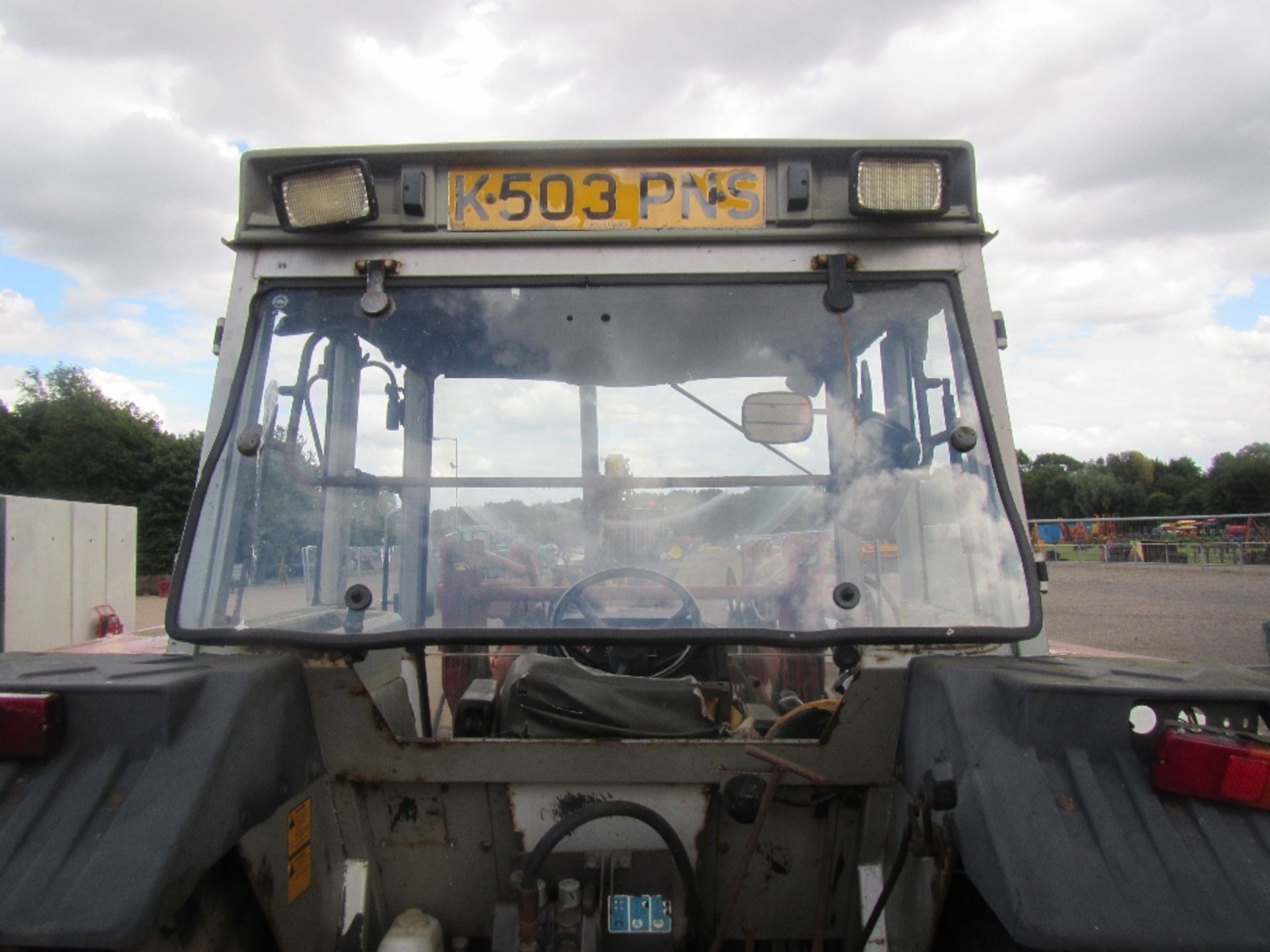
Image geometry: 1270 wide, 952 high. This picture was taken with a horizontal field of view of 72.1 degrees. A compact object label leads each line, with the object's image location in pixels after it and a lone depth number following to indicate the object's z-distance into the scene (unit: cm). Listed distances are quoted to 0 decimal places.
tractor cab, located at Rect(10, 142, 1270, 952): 187
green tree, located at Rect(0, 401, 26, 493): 4181
